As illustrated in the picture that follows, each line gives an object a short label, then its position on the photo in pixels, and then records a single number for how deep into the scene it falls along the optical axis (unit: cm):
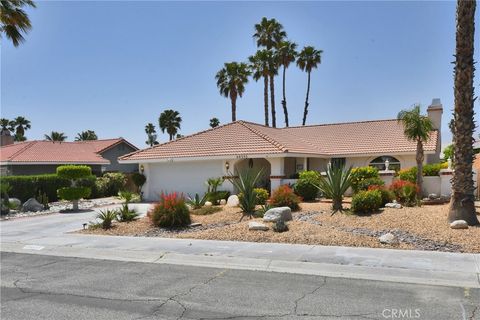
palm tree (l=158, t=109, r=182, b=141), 6028
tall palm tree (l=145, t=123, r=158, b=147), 7725
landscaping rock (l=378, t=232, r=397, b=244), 1122
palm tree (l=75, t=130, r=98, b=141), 7750
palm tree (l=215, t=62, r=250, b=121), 4812
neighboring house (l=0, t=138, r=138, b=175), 3531
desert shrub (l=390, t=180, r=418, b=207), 1734
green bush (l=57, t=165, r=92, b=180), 2509
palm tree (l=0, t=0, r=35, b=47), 1991
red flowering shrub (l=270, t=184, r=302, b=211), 1708
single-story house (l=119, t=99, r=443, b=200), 2478
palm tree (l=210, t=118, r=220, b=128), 6744
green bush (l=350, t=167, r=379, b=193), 2045
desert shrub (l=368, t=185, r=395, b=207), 1627
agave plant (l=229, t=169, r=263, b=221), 1662
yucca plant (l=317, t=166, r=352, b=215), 1548
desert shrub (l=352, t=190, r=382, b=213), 1496
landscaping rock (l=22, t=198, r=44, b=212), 2439
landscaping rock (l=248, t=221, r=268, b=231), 1354
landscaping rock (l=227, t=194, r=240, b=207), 1945
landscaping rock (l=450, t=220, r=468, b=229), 1188
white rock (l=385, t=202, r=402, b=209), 1575
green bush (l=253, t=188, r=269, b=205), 1889
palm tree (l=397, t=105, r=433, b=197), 2016
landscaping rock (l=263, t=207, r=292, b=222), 1416
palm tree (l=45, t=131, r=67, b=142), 6644
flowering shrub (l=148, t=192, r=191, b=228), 1530
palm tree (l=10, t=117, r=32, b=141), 7325
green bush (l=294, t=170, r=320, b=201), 2069
